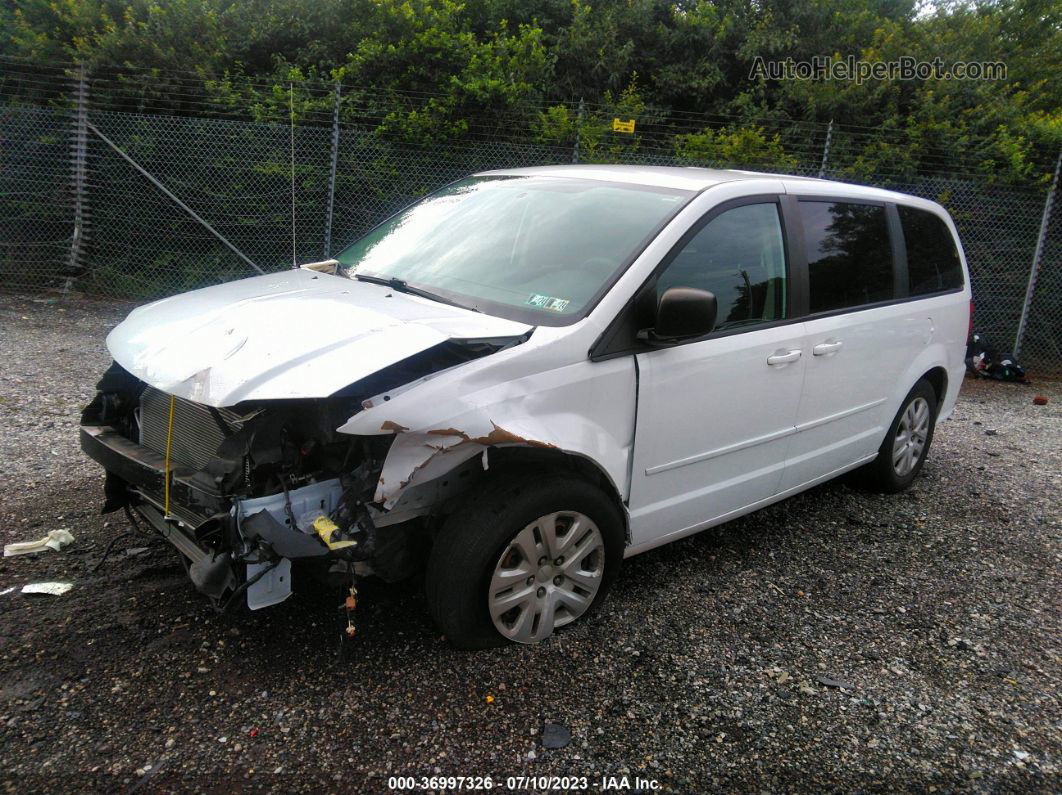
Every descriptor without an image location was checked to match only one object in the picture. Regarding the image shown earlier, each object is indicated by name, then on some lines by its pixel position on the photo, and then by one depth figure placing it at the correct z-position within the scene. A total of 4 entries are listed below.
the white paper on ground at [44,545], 3.42
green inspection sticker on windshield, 3.00
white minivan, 2.57
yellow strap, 2.77
